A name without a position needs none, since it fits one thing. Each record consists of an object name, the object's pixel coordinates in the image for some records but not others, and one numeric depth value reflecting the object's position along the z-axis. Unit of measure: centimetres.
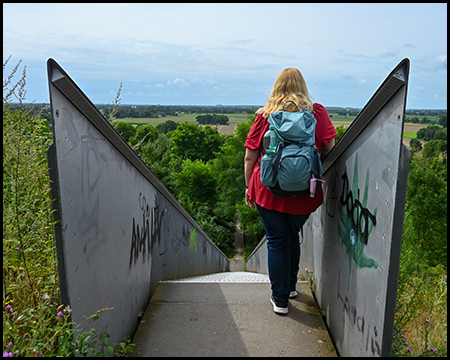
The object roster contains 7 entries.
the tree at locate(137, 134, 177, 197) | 2704
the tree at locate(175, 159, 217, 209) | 3772
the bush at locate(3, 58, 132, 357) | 165
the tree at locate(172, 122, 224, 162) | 5125
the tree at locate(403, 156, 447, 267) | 2308
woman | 254
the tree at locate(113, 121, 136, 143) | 4741
